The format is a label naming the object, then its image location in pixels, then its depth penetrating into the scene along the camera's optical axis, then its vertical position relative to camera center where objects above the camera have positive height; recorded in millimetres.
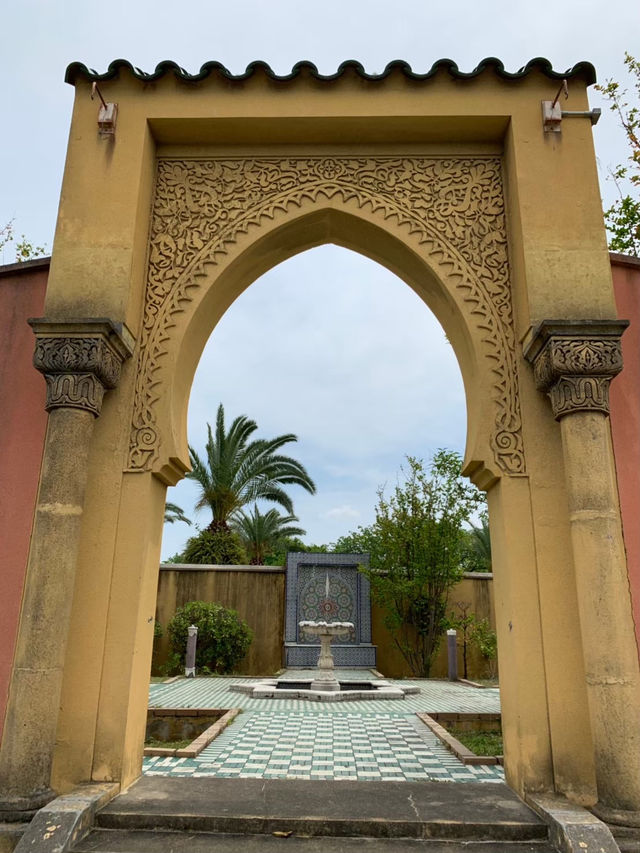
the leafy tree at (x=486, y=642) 12547 -556
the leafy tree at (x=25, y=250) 11016 +6119
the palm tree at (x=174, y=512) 19728 +2976
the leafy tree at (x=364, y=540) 14641 +1685
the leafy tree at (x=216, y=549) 16156 +1540
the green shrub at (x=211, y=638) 12766 -550
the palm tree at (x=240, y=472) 17094 +3824
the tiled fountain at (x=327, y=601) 13695 +224
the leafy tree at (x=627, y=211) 8438 +5626
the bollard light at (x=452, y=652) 12086 -728
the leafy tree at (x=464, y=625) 13227 -240
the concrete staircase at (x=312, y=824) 2945 -1007
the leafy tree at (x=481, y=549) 20547 +2136
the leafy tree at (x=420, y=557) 13234 +1160
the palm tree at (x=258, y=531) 19516 +2444
